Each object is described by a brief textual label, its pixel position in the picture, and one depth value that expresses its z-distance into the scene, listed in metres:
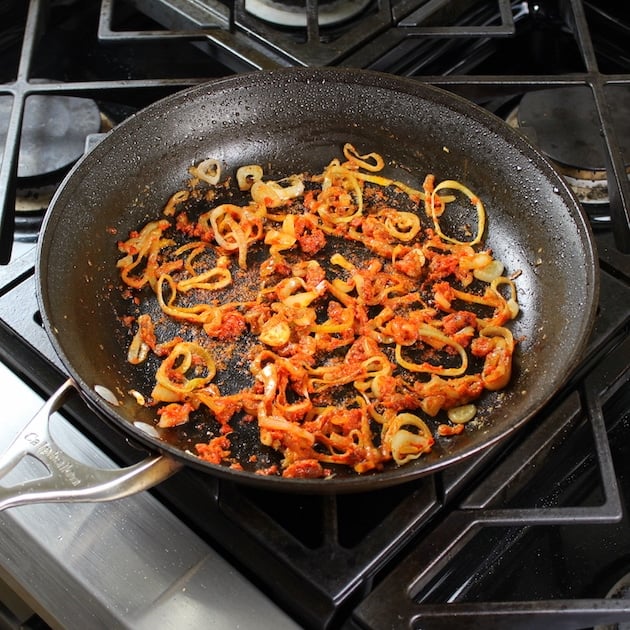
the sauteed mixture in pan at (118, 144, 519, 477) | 0.59
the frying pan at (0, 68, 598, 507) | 0.57
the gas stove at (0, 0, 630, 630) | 0.53
